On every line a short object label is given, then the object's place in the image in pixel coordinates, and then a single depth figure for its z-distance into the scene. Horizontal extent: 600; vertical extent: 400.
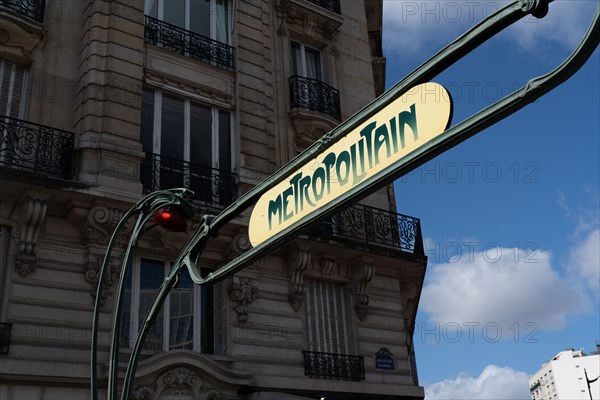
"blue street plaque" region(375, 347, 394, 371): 13.22
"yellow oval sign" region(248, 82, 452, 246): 3.42
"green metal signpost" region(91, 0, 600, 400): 3.06
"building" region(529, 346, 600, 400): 103.19
